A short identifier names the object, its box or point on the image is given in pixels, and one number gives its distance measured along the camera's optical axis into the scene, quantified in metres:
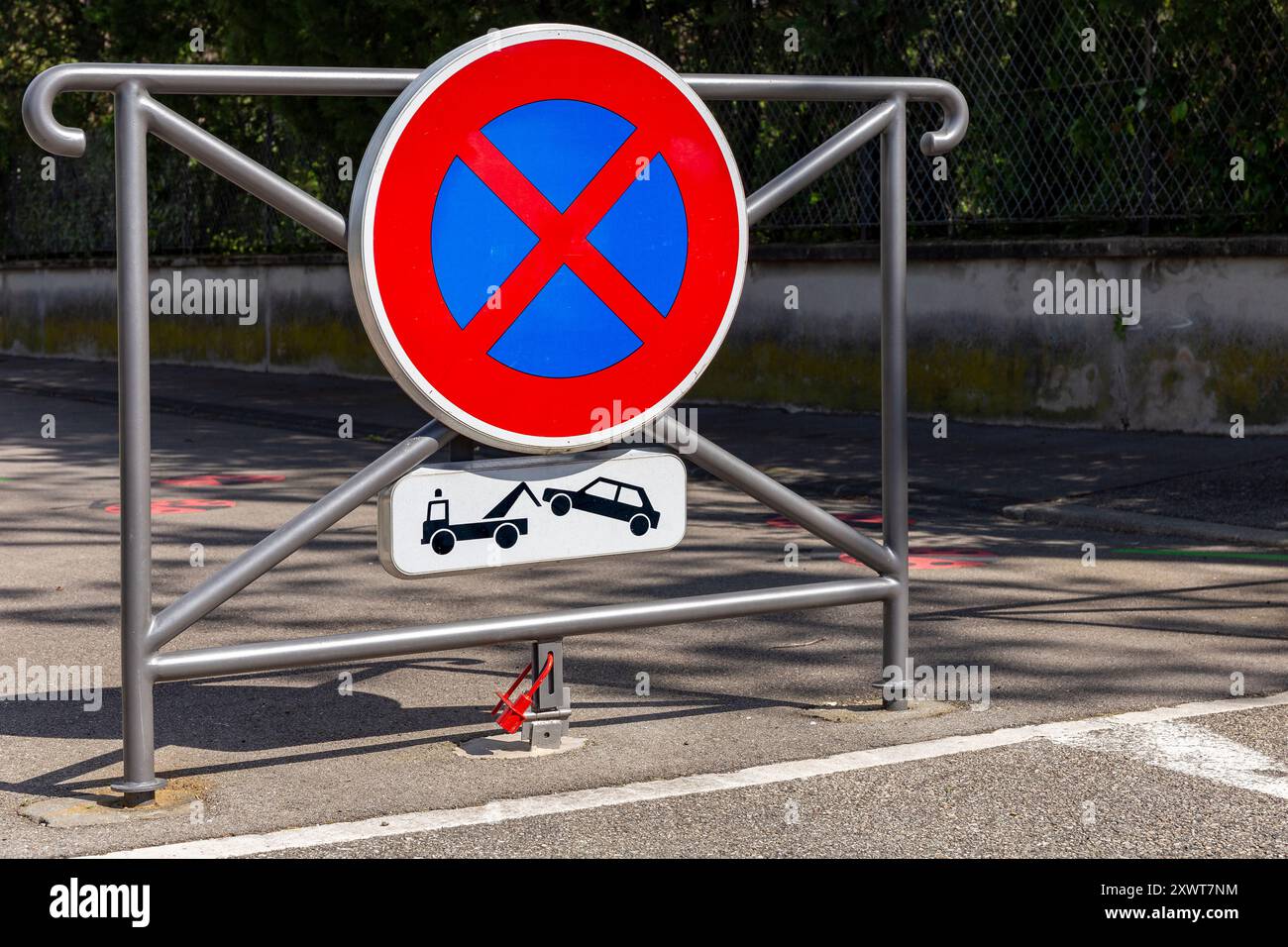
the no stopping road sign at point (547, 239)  4.55
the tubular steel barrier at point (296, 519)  4.39
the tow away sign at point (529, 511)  4.69
